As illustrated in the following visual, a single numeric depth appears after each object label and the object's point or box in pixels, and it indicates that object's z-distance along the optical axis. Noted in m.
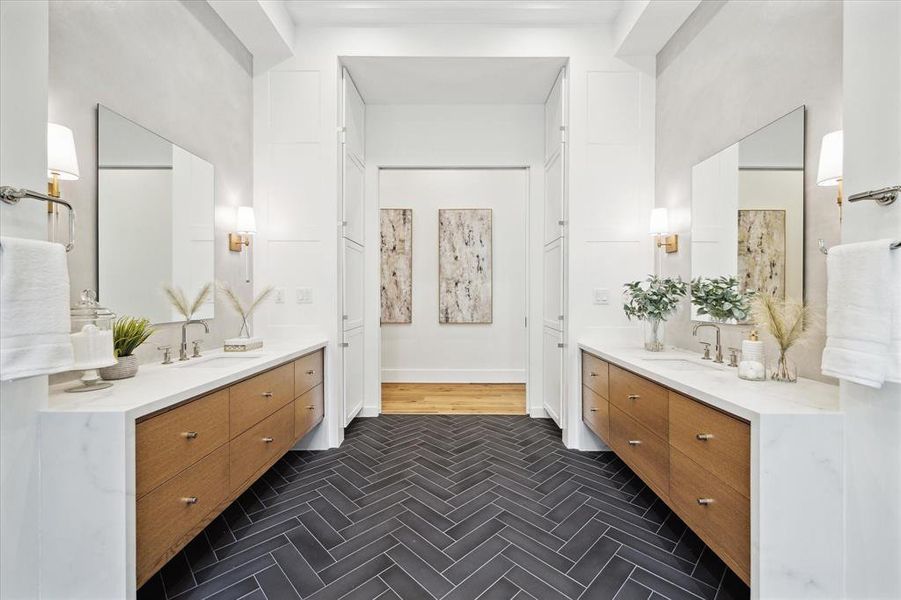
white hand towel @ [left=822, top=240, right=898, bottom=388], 1.11
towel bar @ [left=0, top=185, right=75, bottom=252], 1.14
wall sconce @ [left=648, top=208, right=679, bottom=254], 2.81
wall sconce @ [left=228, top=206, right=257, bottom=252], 2.77
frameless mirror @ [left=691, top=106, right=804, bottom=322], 1.83
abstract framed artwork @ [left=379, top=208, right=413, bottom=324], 5.26
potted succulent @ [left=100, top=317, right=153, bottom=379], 1.65
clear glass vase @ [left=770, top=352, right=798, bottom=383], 1.69
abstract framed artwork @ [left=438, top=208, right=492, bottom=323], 5.24
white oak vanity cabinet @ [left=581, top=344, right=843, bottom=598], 1.27
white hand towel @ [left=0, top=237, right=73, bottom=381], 1.08
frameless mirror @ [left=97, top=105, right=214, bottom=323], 1.80
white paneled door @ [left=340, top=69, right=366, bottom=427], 3.17
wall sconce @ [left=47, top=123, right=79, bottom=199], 1.46
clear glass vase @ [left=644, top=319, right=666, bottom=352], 2.68
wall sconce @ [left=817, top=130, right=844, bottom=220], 1.54
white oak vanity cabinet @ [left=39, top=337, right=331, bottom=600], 1.21
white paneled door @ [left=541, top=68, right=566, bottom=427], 3.17
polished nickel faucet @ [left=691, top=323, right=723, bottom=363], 2.21
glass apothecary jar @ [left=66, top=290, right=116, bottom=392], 1.42
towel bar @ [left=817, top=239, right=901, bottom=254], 1.09
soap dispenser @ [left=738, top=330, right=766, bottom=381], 1.73
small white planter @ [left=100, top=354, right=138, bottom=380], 1.65
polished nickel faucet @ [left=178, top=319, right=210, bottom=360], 2.13
